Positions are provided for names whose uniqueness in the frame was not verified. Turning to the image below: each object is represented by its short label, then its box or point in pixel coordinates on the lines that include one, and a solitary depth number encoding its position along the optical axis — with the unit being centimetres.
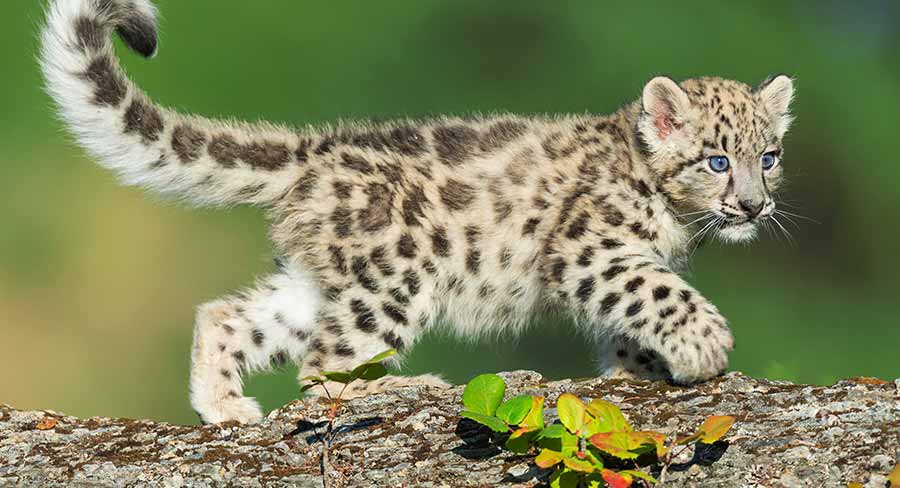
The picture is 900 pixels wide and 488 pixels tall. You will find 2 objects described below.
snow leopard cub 1210
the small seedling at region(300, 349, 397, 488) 801
